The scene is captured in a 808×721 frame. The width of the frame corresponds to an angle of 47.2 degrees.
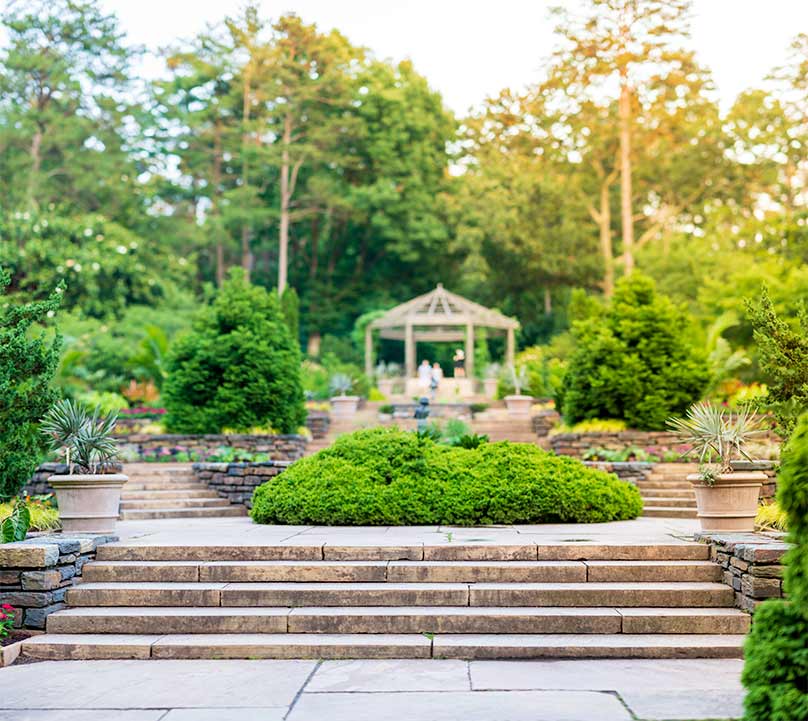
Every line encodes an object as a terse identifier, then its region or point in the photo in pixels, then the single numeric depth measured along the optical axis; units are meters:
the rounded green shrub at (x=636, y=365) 14.98
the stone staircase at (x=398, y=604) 5.96
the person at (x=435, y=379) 25.72
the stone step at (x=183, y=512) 11.81
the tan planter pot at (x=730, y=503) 7.68
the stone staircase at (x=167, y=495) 12.14
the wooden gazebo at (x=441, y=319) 27.38
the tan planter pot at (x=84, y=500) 8.13
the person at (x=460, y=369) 28.31
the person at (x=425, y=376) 27.16
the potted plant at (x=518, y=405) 21.41
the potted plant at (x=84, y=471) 8.15
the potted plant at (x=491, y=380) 26.75
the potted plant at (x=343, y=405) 22.39
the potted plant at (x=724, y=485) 7.65
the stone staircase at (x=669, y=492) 11.66
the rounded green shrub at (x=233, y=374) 15.45
